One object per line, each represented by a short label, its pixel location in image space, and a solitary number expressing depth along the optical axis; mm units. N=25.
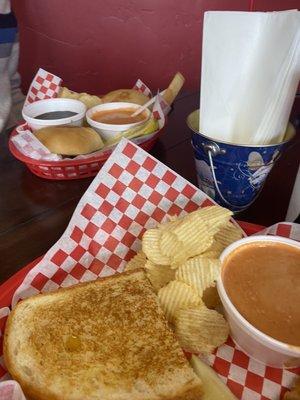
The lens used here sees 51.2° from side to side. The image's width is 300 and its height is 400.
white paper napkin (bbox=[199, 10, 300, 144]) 283
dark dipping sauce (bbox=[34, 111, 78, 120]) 475
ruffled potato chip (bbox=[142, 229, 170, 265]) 276
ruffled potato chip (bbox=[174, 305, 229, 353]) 246
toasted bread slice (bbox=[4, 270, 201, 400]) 228
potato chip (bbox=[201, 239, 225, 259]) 283
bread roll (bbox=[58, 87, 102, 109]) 527
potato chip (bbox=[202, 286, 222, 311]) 270
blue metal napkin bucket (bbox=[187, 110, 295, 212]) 307
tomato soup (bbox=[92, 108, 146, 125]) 469
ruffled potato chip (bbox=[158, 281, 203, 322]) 260
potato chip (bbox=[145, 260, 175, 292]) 291
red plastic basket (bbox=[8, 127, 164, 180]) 395
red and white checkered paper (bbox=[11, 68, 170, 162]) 403
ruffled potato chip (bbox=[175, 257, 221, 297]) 254
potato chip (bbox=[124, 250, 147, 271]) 299
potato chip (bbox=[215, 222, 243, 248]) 295
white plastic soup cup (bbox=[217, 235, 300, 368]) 220
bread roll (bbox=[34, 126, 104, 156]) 406
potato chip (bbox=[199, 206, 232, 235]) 274
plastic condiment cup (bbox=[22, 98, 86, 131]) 446
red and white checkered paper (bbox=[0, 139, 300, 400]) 306
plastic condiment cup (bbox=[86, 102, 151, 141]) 439
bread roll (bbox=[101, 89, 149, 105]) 520
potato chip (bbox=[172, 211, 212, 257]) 270
